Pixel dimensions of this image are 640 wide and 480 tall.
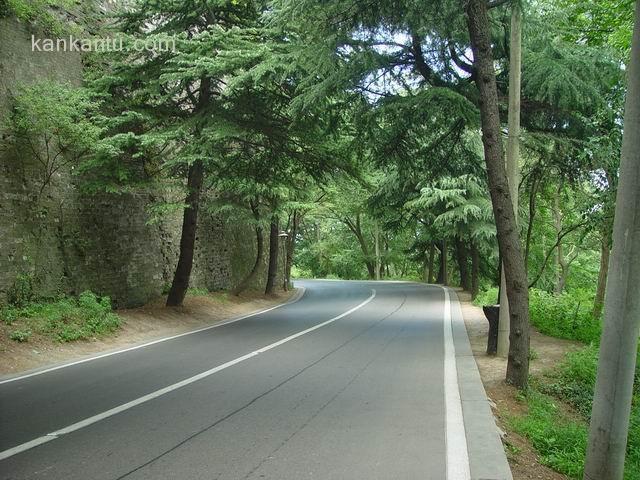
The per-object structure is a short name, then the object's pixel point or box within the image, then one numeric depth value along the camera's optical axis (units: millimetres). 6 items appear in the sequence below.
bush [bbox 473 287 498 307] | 19216
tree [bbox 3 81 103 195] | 12016
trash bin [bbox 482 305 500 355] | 10070
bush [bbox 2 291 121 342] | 11266
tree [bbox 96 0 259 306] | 12922
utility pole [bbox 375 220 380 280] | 48231
